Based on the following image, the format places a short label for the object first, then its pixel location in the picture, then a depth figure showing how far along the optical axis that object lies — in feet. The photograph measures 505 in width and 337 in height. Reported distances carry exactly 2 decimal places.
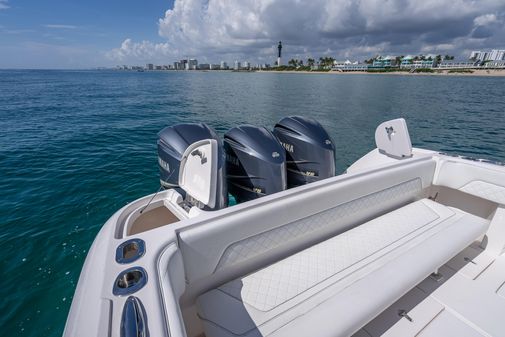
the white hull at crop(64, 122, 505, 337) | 3.54
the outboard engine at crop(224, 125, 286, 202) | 6.72
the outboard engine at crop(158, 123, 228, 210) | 6.98
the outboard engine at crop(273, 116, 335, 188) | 7.67
